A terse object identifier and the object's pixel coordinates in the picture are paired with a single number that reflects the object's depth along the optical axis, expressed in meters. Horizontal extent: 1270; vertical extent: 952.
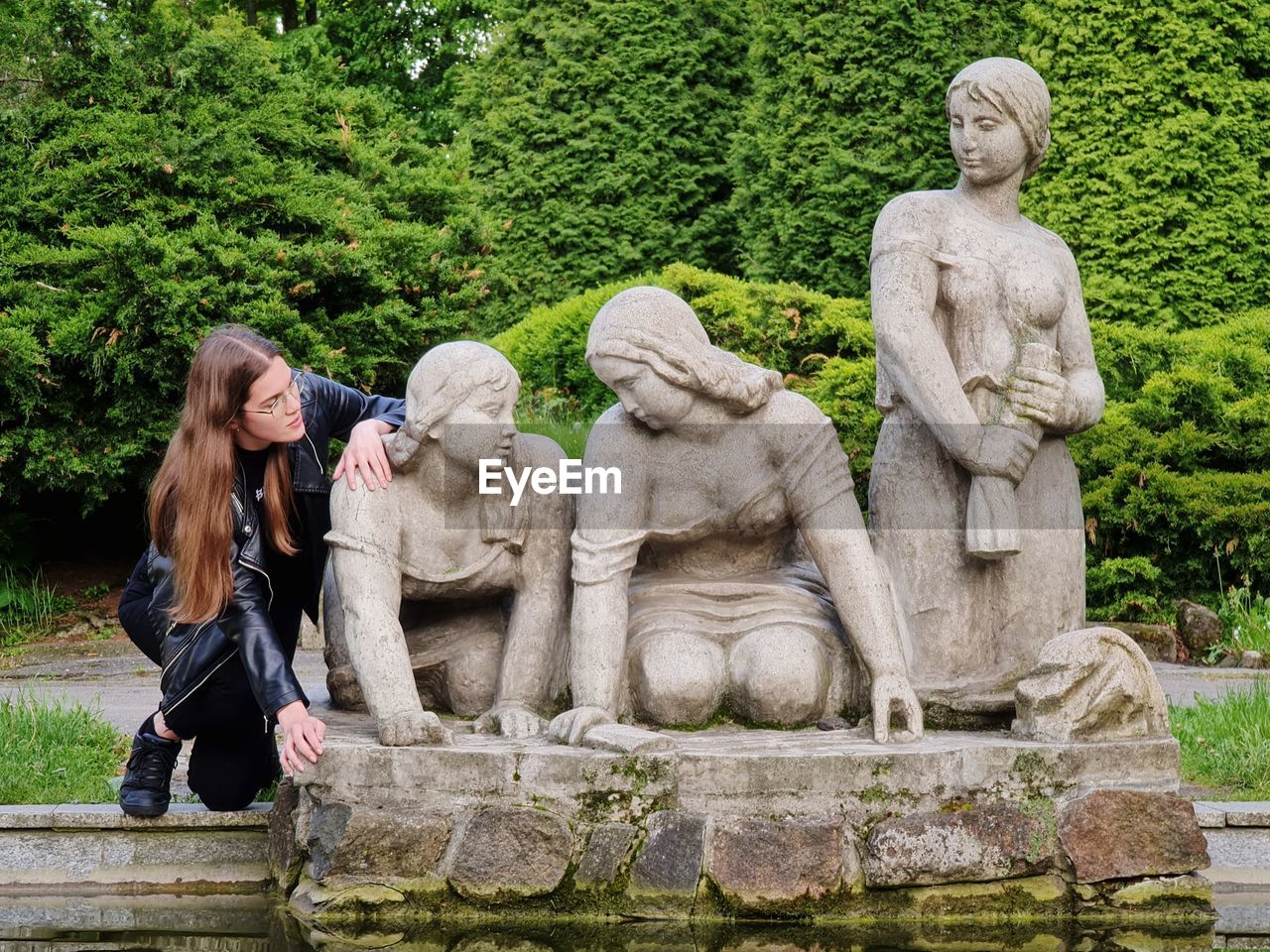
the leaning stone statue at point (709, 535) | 4.21
